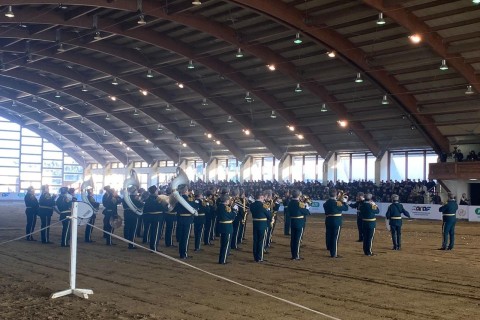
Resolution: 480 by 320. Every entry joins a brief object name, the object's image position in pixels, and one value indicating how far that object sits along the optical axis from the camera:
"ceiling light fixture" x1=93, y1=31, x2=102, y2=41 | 29.72
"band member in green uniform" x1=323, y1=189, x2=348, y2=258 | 15.09
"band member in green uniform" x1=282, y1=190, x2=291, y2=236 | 21.01
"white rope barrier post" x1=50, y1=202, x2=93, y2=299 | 9.02
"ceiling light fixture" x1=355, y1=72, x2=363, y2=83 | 31.12
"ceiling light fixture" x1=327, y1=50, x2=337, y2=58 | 29.09
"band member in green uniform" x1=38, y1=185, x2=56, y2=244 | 18.41
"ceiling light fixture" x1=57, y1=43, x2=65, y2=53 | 32.34
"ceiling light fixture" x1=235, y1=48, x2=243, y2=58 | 30.41
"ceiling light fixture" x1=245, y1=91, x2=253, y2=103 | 37.81
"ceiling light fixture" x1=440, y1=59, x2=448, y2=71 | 27.45
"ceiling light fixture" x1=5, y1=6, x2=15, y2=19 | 24.21
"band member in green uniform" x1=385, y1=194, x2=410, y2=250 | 16.84
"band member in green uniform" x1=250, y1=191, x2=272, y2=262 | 13.82
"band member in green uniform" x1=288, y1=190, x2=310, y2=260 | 14.49
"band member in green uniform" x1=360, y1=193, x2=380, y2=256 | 15.53
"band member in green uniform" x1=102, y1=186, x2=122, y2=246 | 18.02
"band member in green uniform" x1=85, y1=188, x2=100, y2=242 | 17.95
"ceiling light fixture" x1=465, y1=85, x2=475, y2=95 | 29.30
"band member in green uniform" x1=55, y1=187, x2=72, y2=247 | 17.52
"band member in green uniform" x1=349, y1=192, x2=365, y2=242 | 17.52
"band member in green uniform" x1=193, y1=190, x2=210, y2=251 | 16.19
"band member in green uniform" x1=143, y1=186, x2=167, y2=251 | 16.11
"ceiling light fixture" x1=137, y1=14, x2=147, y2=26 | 26.02
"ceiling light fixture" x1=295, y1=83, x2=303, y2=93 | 33.88
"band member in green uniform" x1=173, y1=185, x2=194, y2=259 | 14.43
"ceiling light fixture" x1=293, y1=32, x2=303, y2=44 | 27.67
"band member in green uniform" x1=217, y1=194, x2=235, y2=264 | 13.38
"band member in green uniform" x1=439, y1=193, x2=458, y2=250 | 17.06
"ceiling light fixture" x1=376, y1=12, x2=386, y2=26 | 24.16
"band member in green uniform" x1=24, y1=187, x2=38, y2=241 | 18.67
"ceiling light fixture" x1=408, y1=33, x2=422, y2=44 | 25.52
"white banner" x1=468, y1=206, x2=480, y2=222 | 31.23
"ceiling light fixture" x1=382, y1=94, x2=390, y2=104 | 32.63
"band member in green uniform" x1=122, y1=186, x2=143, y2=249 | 17.59
